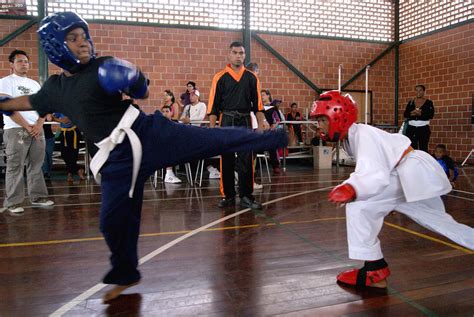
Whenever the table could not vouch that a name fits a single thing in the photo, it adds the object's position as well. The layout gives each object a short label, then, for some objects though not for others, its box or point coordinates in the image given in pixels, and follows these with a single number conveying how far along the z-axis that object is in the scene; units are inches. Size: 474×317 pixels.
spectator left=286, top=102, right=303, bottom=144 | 372.2
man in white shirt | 151.9
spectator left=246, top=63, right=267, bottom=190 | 220.8
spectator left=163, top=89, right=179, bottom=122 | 266.7
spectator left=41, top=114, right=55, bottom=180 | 261.4
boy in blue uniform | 70.8
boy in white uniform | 75.2
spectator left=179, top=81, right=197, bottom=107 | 291.8
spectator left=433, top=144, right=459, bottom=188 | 206.1
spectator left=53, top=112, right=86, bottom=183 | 261.1
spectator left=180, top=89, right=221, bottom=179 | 273.1
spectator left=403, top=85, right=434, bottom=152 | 296.5
